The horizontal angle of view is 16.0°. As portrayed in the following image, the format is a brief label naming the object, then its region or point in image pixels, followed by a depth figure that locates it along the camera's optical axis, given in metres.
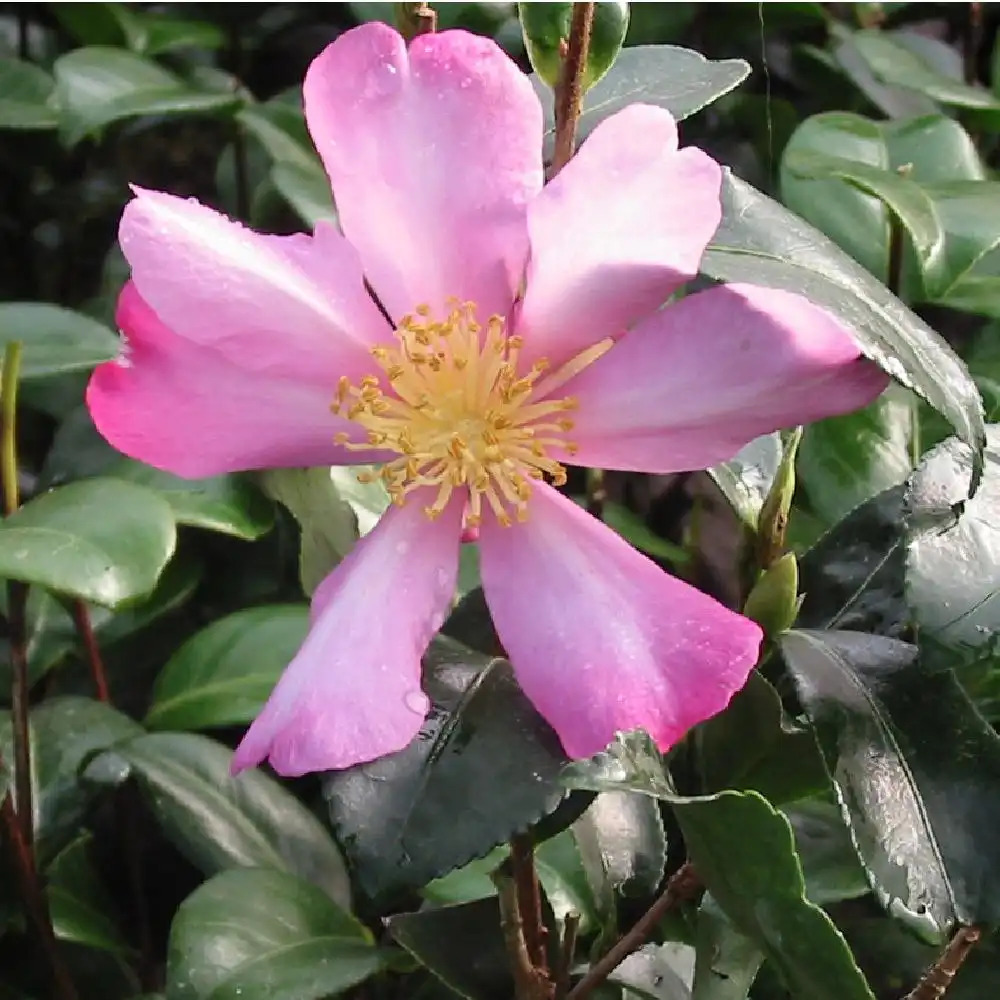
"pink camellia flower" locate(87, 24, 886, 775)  0.37
